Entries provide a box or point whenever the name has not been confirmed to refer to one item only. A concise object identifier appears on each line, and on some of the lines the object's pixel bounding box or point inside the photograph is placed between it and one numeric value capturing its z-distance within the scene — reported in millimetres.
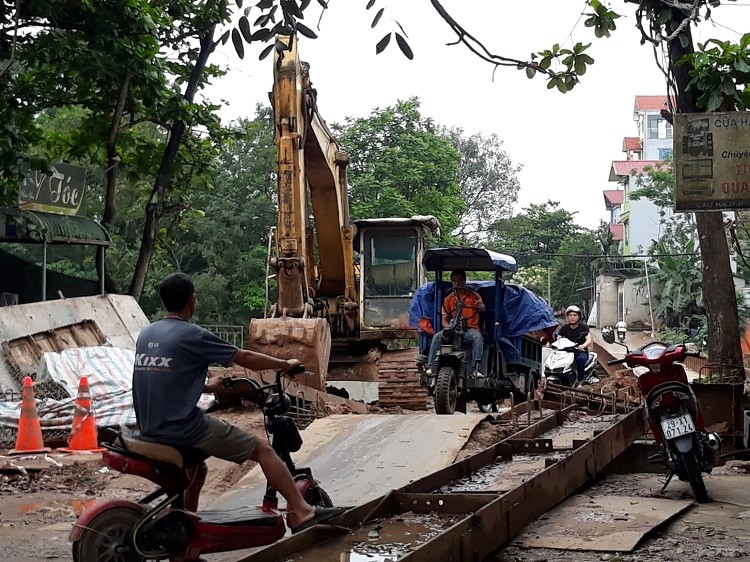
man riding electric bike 5562
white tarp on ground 12141
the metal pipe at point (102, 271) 19531
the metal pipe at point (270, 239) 15503
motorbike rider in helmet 16750
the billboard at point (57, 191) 18078
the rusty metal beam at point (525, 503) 5457
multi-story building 70625
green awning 17734
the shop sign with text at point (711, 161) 9430
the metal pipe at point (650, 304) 50834
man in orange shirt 14062
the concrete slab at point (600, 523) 6371
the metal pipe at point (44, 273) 17788
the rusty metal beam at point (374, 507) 5562
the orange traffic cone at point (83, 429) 11203
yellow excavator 14336
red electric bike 5430
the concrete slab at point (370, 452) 8672
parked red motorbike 7754
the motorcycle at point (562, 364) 16688
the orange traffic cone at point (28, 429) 10797
